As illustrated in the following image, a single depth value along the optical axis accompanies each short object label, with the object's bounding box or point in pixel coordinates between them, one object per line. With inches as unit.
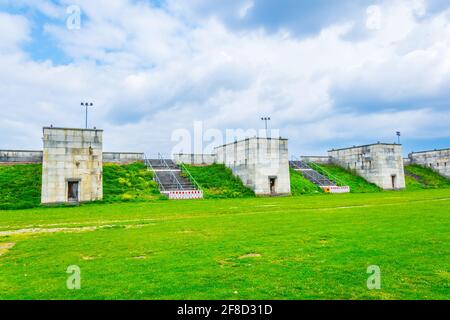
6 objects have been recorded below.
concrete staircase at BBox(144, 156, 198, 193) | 1398.9
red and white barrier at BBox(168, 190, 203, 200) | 1284.4
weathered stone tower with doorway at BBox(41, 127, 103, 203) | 1185.4
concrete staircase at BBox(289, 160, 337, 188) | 1720.0
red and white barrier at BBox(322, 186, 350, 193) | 1583.9
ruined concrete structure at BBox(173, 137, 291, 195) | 1488.7
